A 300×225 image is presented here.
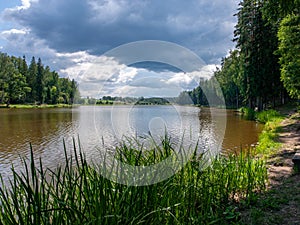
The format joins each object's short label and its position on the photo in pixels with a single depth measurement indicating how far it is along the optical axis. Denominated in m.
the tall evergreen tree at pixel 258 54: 26.55
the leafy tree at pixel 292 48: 14.89
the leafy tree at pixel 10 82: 60.22
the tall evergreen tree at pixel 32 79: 69.62
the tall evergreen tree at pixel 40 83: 69.38
